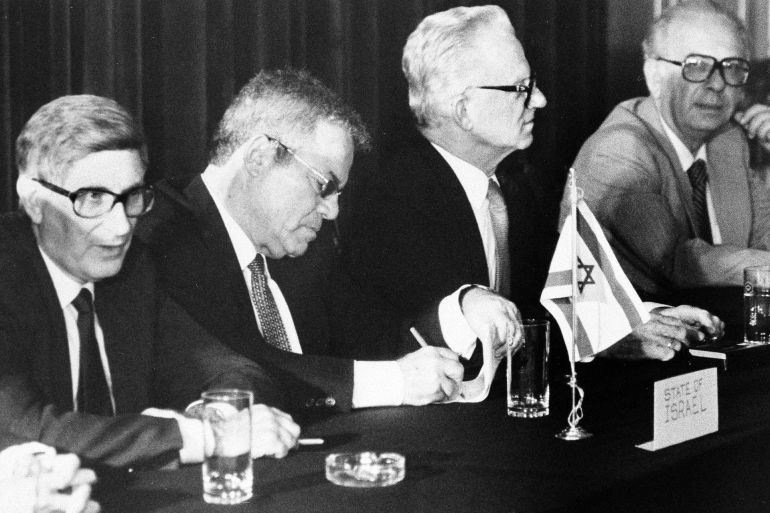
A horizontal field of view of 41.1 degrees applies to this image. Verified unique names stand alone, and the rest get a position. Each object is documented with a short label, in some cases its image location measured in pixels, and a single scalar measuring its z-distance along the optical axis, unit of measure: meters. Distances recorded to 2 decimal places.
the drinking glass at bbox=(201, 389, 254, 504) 1.72
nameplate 2.14
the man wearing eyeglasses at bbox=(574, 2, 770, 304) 3.89
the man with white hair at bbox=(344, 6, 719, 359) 3.07
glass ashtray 1.82
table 1.74
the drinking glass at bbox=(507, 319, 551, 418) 2.40
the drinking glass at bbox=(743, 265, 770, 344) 3.46
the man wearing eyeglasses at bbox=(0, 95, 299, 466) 1.91
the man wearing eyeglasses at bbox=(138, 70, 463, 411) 2.47
